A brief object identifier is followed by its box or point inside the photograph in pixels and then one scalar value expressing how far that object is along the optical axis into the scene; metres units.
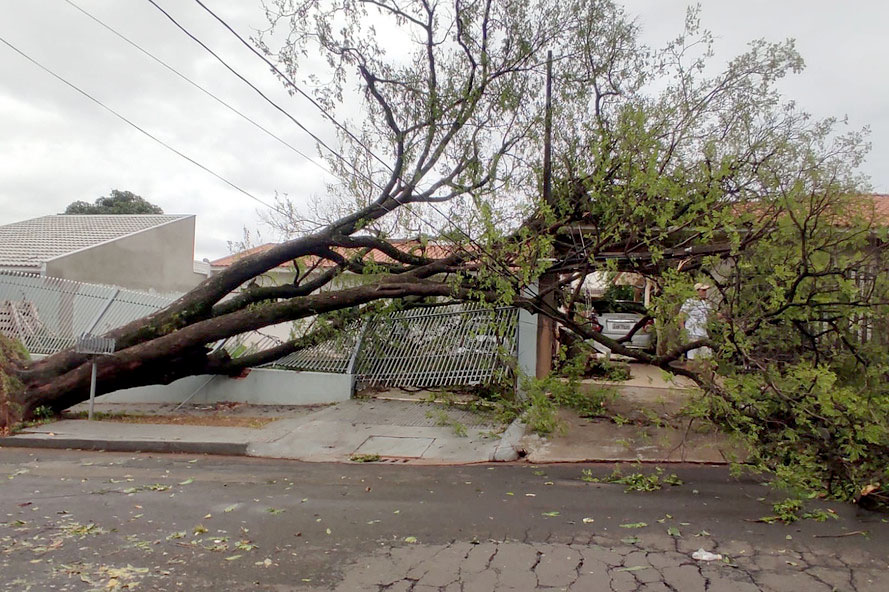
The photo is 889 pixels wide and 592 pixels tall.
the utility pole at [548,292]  8.58
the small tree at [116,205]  37.12
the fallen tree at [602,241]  5.63
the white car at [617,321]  13.98
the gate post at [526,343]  9.57
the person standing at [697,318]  6.43
